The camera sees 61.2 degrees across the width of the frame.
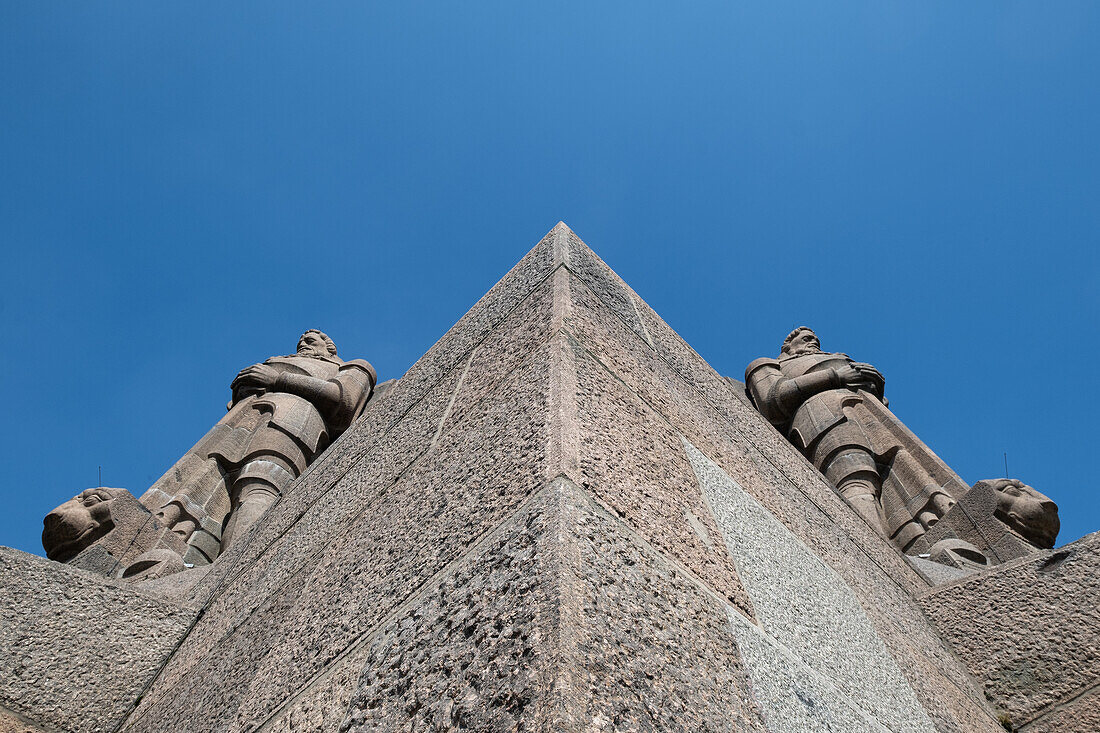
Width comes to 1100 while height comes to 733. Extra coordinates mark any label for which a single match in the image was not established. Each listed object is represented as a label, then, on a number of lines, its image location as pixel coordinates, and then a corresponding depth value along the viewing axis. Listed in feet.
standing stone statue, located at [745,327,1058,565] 14.35
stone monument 5.16
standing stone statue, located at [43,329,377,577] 14.03
